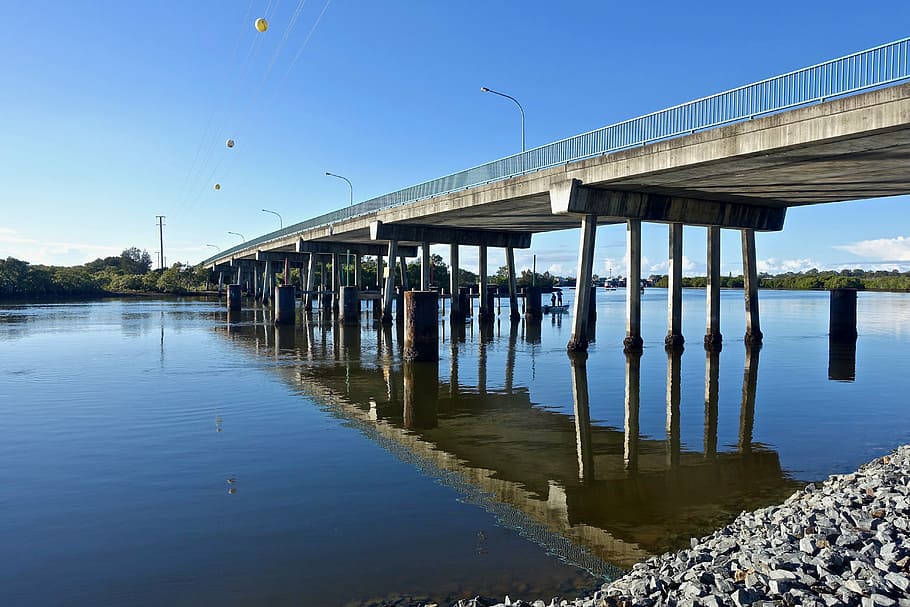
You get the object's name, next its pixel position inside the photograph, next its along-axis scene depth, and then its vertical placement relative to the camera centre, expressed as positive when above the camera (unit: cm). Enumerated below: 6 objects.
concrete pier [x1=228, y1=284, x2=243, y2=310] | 6606 -144
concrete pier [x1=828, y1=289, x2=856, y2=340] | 3666 -188
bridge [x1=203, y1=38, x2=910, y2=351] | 1867 +408
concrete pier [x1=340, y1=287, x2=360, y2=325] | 5209 -181
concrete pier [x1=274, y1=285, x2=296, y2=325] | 4878 -158
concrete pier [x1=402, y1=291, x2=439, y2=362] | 2695 -198
